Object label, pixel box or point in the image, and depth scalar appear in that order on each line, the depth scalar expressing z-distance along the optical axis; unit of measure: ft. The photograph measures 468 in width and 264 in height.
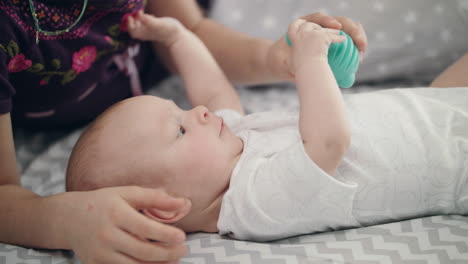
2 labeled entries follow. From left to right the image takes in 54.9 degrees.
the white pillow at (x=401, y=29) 3.92
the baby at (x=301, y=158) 2.46
